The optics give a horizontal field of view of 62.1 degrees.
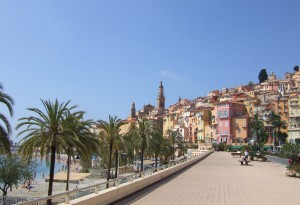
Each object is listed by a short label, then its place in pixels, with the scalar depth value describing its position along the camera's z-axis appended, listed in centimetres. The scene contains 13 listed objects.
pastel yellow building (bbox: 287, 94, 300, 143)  6092
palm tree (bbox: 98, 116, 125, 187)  2285
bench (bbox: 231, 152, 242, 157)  4215
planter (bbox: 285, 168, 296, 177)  1685
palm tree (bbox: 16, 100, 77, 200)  1334
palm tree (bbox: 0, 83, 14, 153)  1013
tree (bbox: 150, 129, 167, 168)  2744
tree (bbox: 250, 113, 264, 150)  6393
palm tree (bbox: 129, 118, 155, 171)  2718
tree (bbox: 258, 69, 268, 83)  12364
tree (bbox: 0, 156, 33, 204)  2621
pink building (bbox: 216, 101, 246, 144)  7351
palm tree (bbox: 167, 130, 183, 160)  4686
